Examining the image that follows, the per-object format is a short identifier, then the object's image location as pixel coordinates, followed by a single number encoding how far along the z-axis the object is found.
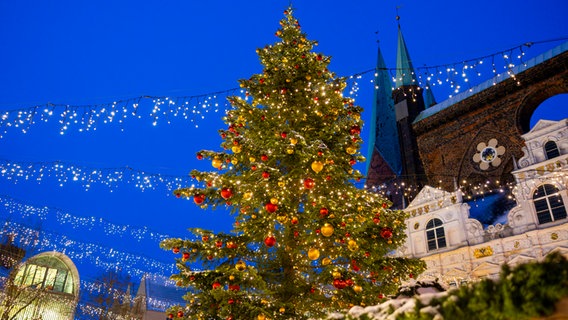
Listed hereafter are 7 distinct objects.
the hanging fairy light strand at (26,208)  17.70
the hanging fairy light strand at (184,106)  10.94
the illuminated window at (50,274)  21.28
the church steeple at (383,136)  32.38
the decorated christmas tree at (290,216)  6.71
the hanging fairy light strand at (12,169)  13.19
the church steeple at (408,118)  24.84
